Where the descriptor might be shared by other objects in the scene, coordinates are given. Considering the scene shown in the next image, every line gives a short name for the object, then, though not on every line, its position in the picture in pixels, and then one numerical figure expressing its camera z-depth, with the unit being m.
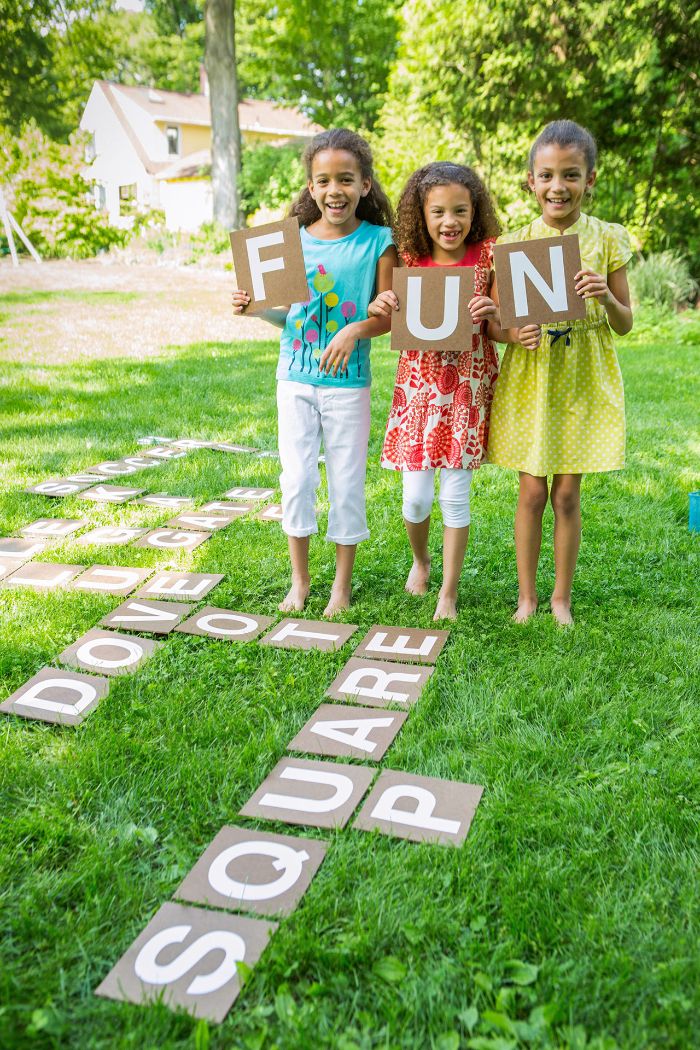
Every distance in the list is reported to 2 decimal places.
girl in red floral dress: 3.08
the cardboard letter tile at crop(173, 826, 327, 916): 1.97
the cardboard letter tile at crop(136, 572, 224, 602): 3.64
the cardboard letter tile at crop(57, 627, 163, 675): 3.03
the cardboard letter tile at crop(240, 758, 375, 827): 2.27
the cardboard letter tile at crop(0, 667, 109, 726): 2.71
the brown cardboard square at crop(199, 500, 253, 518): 4.60
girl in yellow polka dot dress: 2.92
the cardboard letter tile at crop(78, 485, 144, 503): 4.78
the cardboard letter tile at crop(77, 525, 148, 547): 4.17
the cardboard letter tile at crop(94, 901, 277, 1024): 1.72
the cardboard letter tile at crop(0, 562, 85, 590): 3.70
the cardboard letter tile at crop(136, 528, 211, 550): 4.13
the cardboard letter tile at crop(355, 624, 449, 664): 3.14
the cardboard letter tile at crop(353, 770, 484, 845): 2.19
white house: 25.00
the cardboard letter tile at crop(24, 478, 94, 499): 4.86
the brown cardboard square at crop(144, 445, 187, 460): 5.59
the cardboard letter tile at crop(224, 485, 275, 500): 4.85
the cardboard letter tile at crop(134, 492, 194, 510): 4.71
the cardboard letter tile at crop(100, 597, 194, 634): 3.34
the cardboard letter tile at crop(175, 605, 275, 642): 3.29
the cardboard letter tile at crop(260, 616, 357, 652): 3.22
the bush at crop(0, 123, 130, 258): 13.88
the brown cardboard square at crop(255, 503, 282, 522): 4.51
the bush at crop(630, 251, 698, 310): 11.69
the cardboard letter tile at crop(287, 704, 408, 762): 2.57
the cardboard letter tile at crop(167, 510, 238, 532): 4.36
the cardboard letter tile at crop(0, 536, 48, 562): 4.01
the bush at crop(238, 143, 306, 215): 25.00
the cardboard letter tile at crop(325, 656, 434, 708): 2.86
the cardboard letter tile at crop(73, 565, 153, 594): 3.67
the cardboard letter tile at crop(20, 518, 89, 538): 4.29
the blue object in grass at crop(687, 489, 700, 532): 4.29
